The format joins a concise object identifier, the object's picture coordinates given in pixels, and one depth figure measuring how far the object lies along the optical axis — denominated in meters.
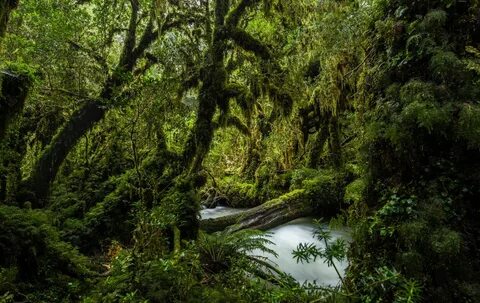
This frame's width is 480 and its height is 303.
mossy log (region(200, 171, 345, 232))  9.04
